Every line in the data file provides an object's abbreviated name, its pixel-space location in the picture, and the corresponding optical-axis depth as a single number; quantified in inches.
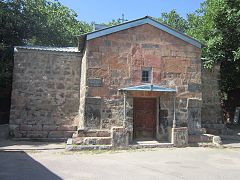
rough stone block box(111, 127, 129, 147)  453.7
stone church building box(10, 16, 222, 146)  482.3
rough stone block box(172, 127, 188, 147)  481.0
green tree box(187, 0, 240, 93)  594.5
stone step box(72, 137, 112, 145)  446.6
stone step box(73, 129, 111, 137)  463.8
